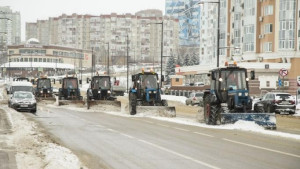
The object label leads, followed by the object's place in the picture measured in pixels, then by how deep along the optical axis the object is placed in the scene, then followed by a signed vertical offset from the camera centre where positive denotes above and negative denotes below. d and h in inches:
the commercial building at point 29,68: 7520.2 +238.1
